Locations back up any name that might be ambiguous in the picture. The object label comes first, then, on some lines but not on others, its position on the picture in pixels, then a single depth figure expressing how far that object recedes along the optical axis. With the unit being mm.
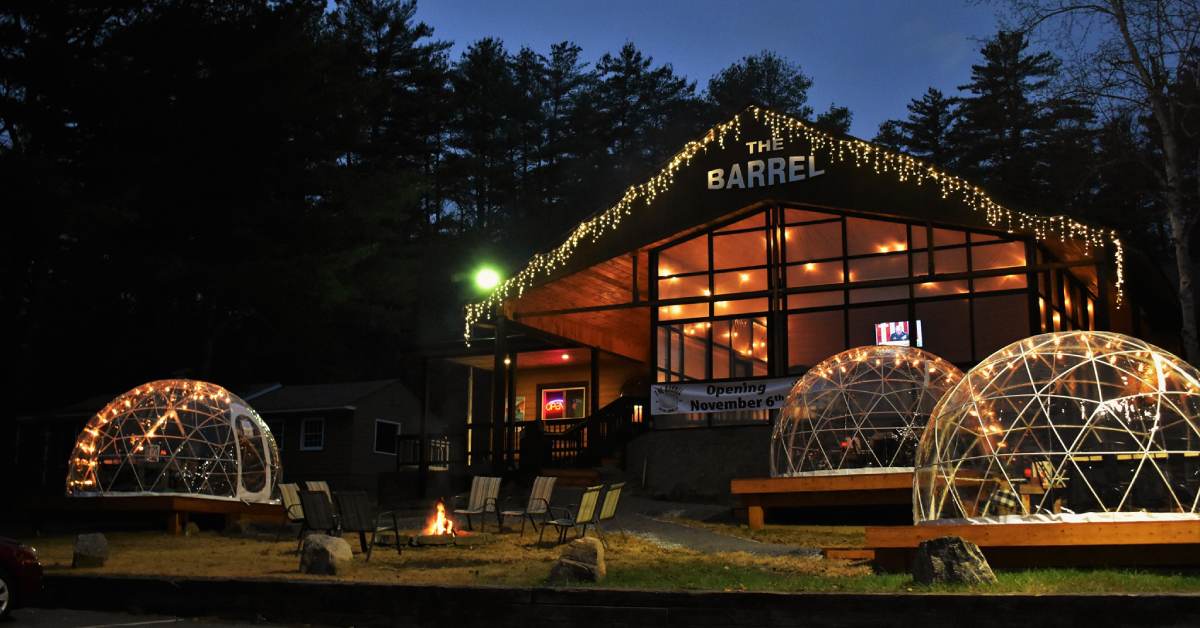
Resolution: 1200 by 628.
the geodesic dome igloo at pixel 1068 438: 9578
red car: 9320
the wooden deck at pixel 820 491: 14383
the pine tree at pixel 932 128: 45781
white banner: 20000
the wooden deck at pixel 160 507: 16406
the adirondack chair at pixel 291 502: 15719
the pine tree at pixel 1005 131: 39594
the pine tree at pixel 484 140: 44469
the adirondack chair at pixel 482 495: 15148
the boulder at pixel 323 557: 10672
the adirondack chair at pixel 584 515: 13188
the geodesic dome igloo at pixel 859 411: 16250
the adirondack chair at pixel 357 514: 11935
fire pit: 13695
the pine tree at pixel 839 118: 49344
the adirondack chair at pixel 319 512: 12766
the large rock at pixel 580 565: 9328
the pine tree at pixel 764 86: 50750
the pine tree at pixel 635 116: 45562
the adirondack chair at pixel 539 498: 14392
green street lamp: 21027
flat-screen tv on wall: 21609
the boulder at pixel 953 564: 8172
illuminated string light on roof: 19609
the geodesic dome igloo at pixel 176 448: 17078
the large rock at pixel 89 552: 11938
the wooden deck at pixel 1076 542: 9016
